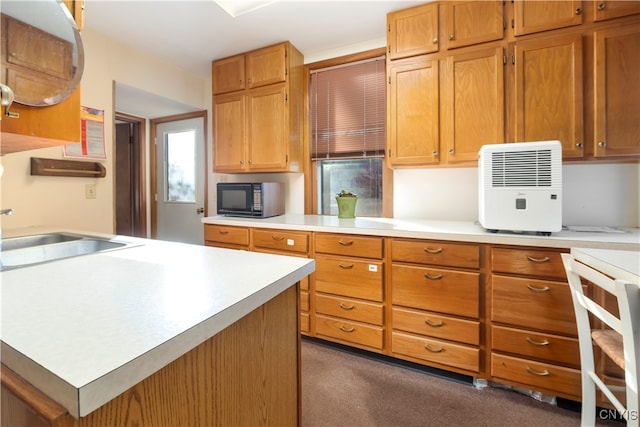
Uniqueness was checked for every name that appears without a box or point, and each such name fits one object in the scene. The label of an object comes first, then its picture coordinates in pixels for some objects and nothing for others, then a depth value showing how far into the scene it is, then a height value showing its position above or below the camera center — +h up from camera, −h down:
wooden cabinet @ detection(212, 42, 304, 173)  2.51 +0.89
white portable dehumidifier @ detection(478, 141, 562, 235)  1.51 +0.11
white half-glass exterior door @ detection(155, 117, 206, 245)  3.37 +0.37
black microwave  2.47 +0.10
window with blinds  2.46 +0.68
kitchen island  0.41 -0.20
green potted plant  2.39 +0.04
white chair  0.84 -0.45
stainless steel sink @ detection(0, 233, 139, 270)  1.17 -0.15
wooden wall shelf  1.99 +0.32
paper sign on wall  2.22 +0.58
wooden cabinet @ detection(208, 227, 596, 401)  1.50 -0.57
